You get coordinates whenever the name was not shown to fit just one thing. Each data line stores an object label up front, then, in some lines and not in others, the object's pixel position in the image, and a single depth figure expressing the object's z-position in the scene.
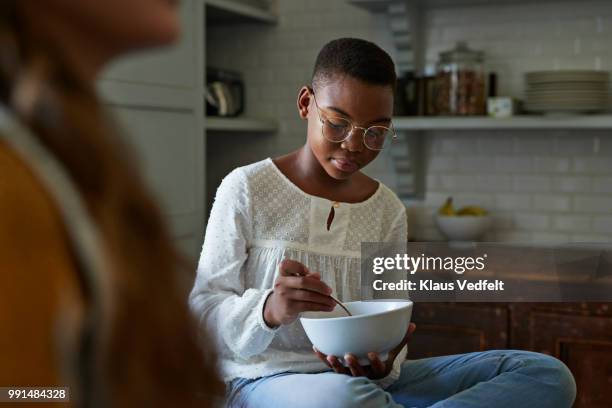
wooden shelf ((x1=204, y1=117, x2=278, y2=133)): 3.74
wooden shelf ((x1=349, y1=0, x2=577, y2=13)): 3.57
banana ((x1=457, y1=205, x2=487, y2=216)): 3.69
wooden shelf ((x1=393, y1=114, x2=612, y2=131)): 3.35
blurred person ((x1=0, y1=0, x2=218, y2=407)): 0.70
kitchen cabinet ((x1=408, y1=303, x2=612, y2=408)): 3.17
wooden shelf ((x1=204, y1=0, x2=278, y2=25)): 3.76
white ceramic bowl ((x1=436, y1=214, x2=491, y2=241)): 3.63
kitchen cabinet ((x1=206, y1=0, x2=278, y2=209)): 3.90
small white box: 3.51
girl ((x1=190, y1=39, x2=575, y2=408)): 1.87
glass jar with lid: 3.54
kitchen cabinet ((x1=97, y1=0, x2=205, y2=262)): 3.19
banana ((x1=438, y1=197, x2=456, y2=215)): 3.73
